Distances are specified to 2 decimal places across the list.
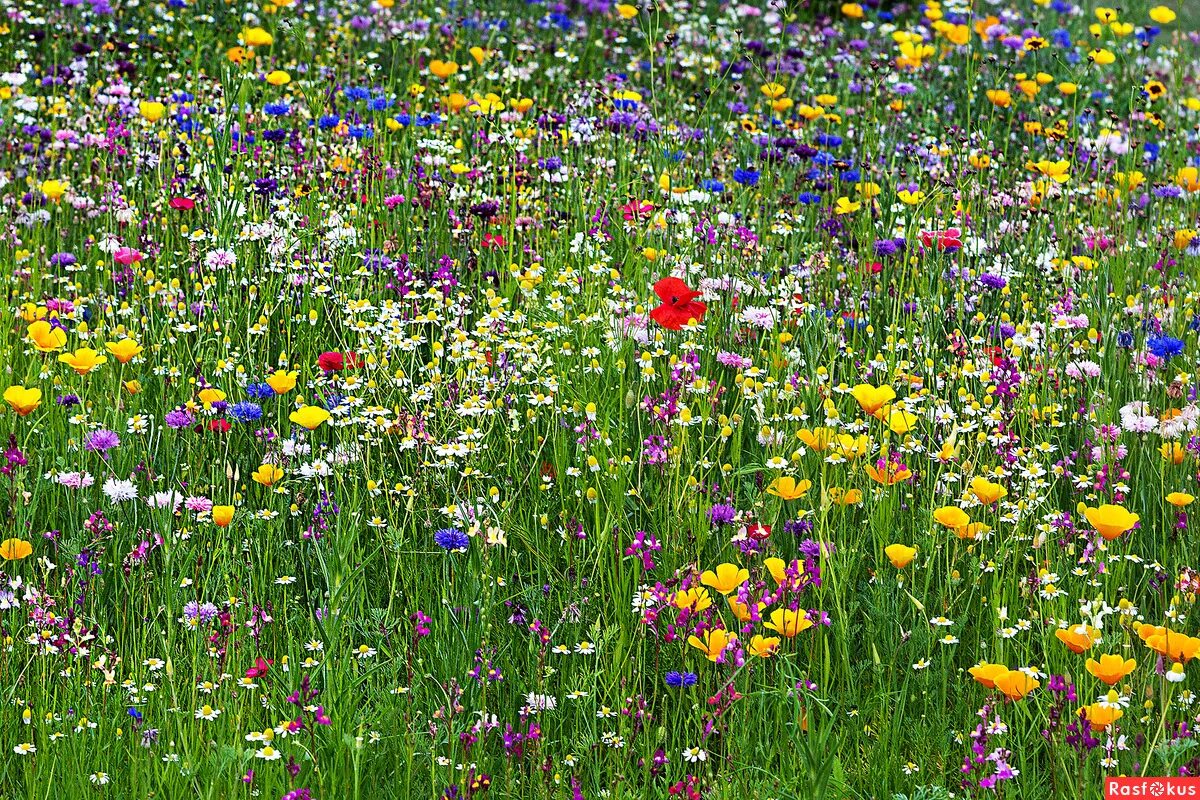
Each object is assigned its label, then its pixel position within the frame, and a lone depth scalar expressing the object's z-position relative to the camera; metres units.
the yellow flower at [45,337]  6.27
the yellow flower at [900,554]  5.20
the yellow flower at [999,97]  10.41
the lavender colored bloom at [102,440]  6.27
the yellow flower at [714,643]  4.84
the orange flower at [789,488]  5.44
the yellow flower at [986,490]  5.30
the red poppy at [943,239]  8.43
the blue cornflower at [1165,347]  7.09
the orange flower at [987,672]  4.46
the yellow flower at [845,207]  9.20
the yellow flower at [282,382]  6.04
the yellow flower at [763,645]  4.84
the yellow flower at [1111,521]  4.80
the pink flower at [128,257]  8.12
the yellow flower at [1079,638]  4.49
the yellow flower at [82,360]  6.03
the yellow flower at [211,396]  6.34
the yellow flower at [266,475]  5.52
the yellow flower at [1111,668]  4.31
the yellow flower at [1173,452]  6.36
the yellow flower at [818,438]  5.71
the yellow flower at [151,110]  9.45
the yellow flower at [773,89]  9.30
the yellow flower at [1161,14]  12.70
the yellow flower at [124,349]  6.33
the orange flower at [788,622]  4.89
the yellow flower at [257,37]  10.93
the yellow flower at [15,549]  5.42
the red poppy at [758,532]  5.64
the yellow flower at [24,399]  5.89
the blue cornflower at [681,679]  4.97
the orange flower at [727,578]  4.91
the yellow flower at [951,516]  5.18
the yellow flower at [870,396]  5.66
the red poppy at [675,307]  5.84
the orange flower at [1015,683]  4.40
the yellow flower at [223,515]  5.43
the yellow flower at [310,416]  5.63
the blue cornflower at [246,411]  6.54
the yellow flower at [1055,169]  9.10
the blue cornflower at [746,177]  9.38
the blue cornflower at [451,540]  5.54
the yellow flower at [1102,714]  4.36
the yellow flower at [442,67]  11.32
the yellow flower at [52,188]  9.09
